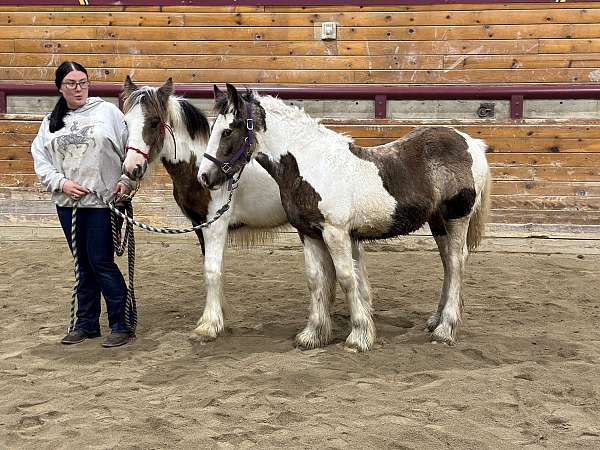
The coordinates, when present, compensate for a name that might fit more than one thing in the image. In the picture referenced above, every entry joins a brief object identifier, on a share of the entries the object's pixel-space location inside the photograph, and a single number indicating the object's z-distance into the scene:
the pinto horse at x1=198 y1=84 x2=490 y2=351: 3.83
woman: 3.94
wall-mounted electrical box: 7.50
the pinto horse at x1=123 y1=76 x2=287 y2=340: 4.09
